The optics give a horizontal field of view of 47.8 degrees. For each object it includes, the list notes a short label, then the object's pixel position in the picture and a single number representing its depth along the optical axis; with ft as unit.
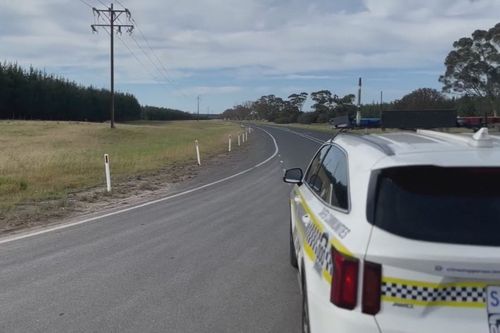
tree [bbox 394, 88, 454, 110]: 236.57
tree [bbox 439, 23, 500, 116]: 222.89
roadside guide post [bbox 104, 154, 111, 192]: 51.10
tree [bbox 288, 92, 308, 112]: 627.38
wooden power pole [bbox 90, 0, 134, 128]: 168.96
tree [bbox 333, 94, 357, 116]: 300.73
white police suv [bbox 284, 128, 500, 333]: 9.18
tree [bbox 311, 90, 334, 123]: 418.66
